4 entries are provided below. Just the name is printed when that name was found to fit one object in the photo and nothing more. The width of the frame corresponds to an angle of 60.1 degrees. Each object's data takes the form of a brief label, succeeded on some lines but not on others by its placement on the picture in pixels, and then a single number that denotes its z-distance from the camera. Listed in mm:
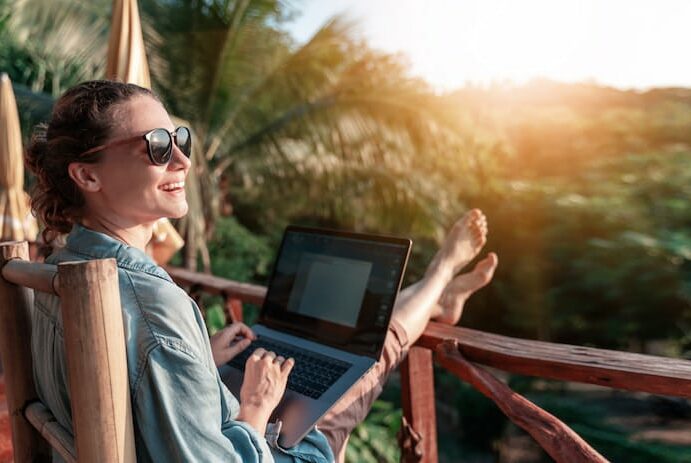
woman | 869
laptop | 1432
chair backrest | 773
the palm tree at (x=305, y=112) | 6922
